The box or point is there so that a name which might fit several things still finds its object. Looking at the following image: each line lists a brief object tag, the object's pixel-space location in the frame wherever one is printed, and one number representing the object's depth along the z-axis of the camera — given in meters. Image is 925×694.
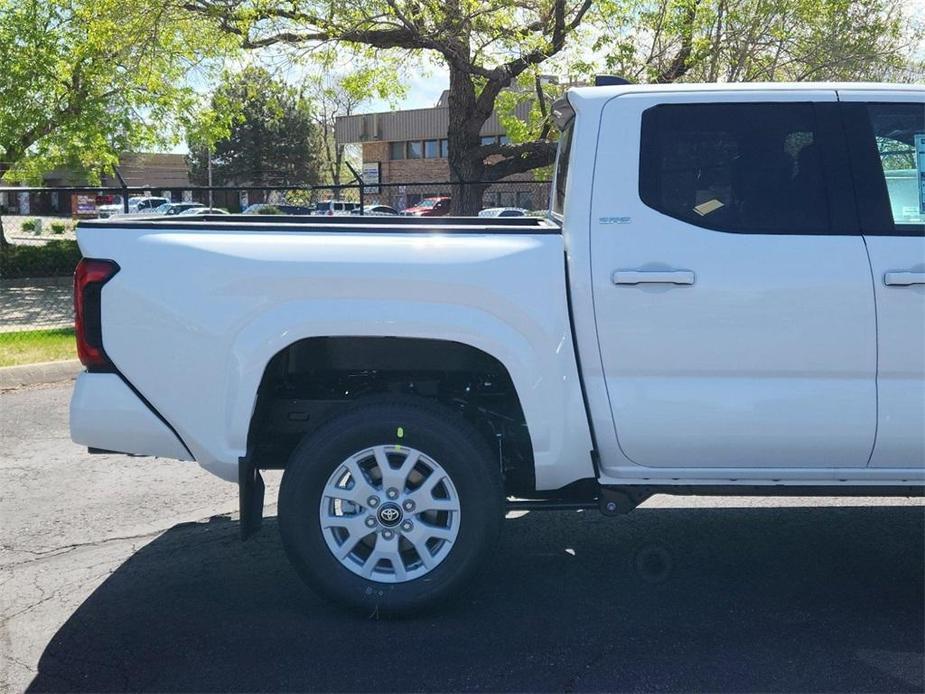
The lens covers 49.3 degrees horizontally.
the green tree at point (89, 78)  15.55
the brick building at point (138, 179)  64.31
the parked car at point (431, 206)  33.28
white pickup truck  3.84
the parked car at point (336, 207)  21.31
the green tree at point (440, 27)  14.34
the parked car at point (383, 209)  26.48
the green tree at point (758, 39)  15.02
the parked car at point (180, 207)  28.78
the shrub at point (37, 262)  19.08
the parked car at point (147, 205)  35.25
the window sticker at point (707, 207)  3.95
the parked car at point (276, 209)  22.98
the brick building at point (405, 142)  49.00
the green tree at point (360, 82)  16.31
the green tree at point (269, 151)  60.03
